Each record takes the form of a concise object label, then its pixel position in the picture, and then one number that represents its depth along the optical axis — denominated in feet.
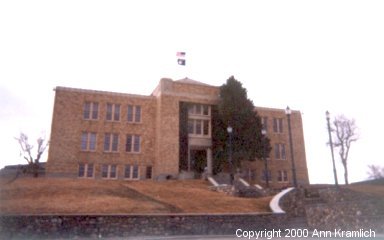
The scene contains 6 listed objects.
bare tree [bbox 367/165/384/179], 249.53
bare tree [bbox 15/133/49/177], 158.82
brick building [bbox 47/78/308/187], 114.62
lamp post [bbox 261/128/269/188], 118.07
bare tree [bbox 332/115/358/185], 172.76
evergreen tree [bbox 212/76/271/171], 119.75
